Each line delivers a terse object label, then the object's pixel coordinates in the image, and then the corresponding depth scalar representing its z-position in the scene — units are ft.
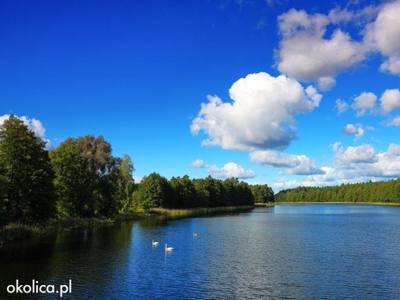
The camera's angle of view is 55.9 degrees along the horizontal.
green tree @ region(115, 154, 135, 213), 349.33
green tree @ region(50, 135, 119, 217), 241.14
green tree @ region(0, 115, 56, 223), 178.40
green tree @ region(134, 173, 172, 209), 406.21
